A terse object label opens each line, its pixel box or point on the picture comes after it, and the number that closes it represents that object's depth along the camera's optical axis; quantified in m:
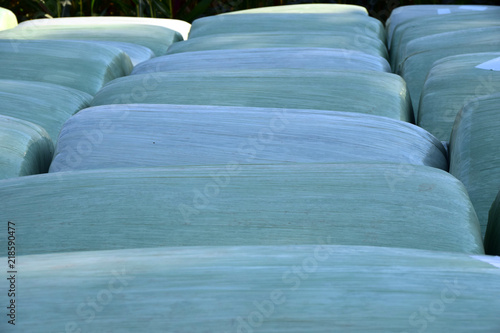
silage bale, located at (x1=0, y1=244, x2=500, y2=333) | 3.14
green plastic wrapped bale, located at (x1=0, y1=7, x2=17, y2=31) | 7.17
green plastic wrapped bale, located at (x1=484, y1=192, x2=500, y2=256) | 3.68
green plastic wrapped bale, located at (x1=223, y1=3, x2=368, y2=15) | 6.77
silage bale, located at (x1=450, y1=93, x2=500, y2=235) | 3.90
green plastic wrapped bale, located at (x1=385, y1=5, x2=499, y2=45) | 6.18
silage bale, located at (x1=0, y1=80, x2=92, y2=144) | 4.57
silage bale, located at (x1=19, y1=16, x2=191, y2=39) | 6.58
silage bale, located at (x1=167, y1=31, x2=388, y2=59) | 5.47
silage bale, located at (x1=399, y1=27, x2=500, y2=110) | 5.09
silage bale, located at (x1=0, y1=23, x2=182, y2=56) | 5.96
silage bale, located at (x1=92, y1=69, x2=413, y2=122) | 4.49
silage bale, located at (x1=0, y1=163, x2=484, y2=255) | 3.60
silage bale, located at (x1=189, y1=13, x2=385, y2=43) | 5.94
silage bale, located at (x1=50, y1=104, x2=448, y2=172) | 4.05
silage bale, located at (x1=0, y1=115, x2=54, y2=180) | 4.12
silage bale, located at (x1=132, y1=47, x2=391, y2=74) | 4.96
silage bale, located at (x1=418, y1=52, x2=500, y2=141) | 4.50
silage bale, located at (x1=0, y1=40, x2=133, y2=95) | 5.07
